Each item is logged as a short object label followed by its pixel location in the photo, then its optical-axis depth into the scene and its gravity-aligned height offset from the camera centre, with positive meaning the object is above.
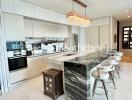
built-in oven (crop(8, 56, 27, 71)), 2.59 -0.49
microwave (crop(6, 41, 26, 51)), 2.55 +0.06
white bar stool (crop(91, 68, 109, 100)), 1.94 -0.67
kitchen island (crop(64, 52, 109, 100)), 1.80 -0.70
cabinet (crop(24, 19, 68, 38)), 3.37 +0.81
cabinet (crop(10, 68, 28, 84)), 2.63 -0.92
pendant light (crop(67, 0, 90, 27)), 2.65 +0.91
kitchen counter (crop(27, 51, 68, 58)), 3.39 -0.33
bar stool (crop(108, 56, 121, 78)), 2.49 -0.42
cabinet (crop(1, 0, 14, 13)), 2.44 +1.22
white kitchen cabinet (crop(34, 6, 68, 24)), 3.28 +1.36
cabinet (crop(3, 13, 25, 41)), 2.51 +0.62
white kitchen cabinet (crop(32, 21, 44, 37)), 3.54 +0.75
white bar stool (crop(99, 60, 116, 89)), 2.00 -0.50
